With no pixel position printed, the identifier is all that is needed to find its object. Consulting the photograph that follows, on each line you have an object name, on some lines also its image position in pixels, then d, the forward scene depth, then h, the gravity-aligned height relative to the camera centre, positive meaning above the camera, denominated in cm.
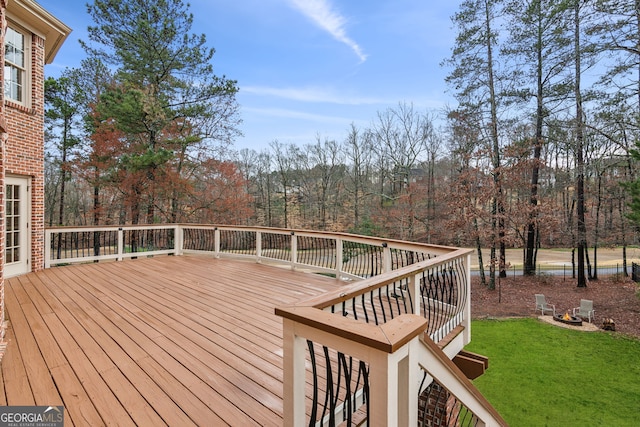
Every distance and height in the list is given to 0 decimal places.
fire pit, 1051 -374
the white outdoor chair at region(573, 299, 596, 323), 1092 -354
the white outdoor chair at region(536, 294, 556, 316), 1171 -356
